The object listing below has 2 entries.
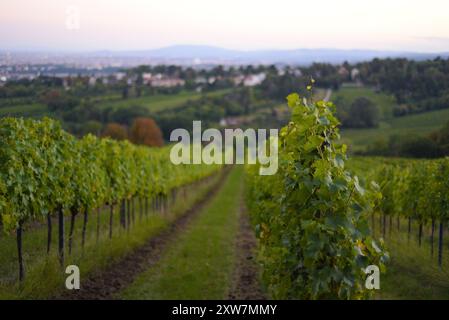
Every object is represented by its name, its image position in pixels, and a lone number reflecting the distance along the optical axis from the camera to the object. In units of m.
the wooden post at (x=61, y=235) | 10.26
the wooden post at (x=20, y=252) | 8.28
